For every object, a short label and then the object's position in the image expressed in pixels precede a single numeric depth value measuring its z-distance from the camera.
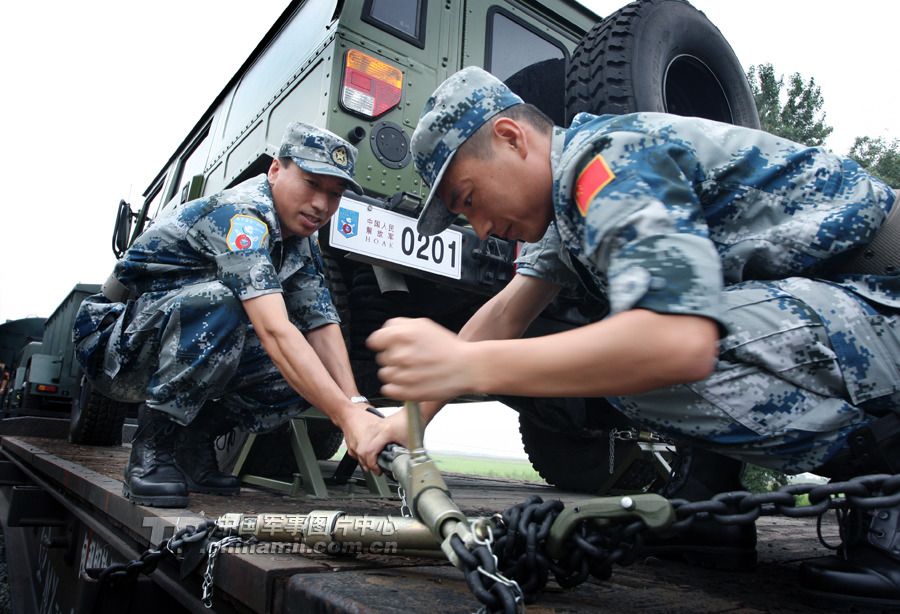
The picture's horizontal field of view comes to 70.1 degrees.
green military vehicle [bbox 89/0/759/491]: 2.40
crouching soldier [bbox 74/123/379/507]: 1.77
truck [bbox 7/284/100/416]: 5.36
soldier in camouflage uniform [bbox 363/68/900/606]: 0.90
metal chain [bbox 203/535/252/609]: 1.18
